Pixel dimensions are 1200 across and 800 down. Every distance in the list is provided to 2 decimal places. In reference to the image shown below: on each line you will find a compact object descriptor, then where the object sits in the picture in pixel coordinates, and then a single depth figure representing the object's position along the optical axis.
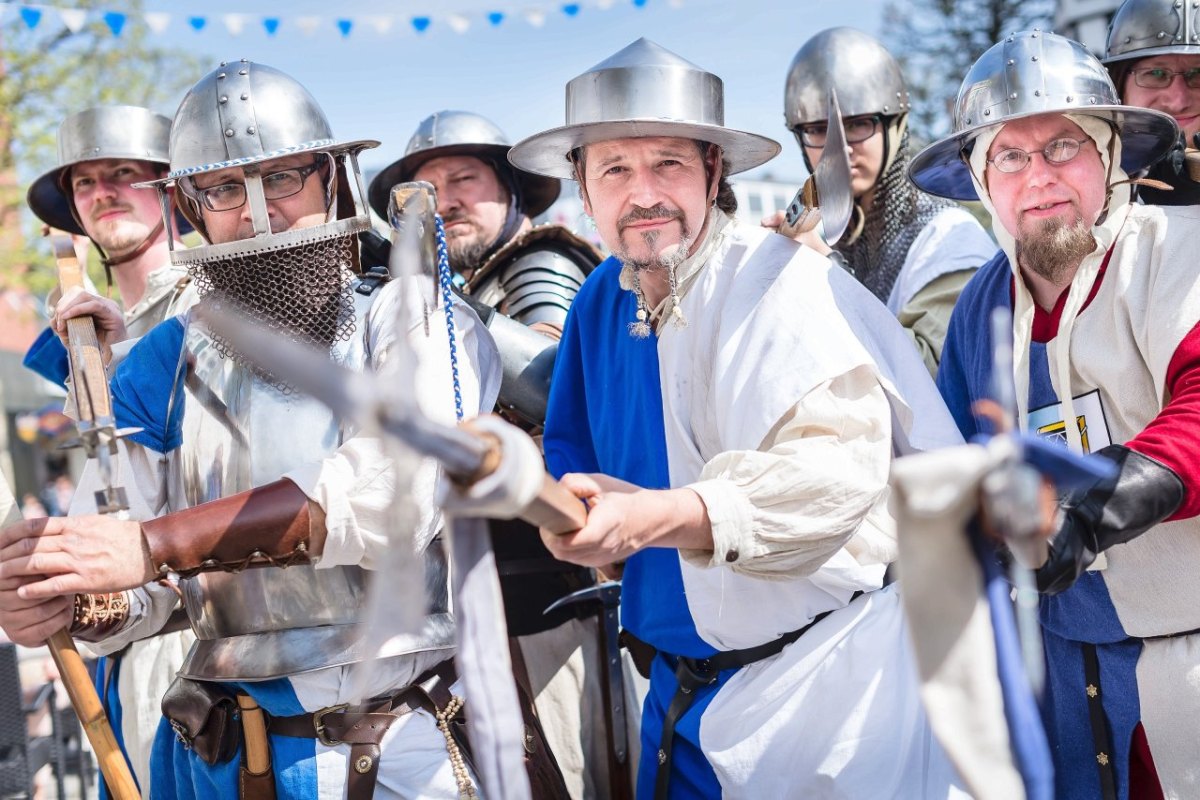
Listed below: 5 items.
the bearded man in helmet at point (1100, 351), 2.62
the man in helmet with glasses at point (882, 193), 4.25
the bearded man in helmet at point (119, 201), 4.58
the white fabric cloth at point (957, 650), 1.53
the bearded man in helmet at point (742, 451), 2.34
